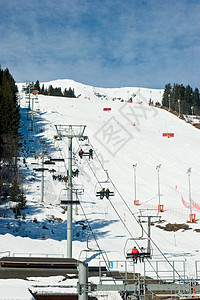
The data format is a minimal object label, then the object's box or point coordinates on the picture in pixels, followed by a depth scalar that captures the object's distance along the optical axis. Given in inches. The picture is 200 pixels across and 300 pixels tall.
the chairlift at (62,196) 1753.8
